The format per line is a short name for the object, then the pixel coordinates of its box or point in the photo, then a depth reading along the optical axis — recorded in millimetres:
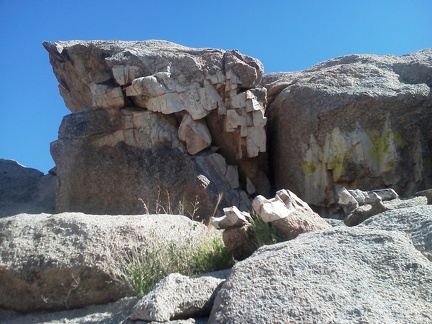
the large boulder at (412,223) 4691
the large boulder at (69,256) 6559
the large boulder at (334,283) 3951
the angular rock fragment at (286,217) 6320
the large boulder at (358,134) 11914
